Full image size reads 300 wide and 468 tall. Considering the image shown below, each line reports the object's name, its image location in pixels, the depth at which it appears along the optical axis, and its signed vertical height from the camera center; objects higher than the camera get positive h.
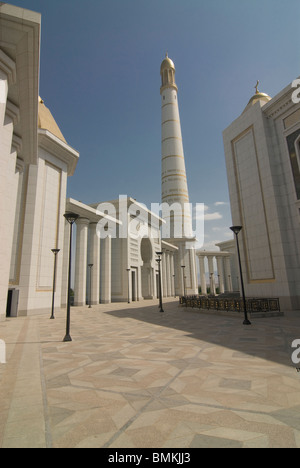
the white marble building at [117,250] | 28.55 +5.77
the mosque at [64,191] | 9.95 +7.40
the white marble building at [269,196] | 16.66 +6.59
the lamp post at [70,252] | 8.46 +1.30
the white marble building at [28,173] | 9.14 +8.35
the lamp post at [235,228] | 13.05 +3.07
